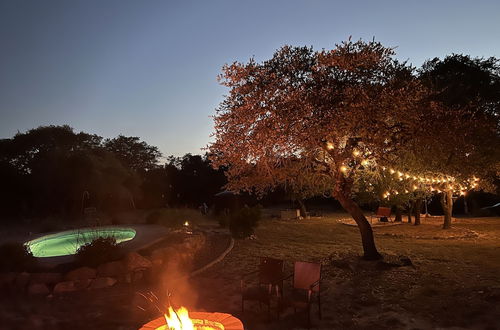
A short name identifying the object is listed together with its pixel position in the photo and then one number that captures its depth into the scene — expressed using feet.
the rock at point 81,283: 27.58
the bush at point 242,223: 48.26
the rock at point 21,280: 27.35
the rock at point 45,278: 27.49
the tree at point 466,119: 42.19
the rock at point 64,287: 26.86
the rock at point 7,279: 27.40
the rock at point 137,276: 29.43
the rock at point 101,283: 27.94
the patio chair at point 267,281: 20.36
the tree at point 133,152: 136.36
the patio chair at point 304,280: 20.08
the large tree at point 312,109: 27.73
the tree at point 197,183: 125.39
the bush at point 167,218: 50.08
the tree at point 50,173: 87.30
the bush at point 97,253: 30.04
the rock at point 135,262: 29.94
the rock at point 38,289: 26.71
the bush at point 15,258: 29.40
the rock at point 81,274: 27.86
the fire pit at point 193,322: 13.48
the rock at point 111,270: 29.19
